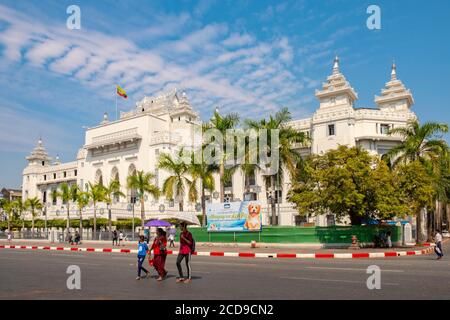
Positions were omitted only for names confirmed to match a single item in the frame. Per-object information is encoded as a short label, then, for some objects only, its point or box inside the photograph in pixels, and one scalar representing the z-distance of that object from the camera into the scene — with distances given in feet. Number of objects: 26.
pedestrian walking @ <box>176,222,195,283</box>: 38.22
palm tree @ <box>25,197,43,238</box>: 215.61
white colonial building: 160.04
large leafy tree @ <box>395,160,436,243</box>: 94.99
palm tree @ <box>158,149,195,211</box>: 129.86
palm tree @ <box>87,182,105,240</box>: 154.45
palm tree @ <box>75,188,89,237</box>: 159.90
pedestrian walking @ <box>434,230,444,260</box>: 65.87
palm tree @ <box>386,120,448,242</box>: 106.93
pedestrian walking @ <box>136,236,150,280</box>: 41.01
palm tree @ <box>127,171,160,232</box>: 139.64
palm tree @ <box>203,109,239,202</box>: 113.60
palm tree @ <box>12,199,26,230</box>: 228.63
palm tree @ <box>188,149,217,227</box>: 121.08
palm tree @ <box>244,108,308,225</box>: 110.42
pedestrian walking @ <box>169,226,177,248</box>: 105.50
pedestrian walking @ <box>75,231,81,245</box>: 125.23
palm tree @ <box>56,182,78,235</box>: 172.26
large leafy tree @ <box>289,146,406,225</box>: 88.53
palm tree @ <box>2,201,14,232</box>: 225.89
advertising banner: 95.77
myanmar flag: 204.39
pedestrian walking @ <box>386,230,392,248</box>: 90.63
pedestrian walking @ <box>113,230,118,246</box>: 118.56
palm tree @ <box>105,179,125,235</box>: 157.07
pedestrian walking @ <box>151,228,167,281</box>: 39.73
